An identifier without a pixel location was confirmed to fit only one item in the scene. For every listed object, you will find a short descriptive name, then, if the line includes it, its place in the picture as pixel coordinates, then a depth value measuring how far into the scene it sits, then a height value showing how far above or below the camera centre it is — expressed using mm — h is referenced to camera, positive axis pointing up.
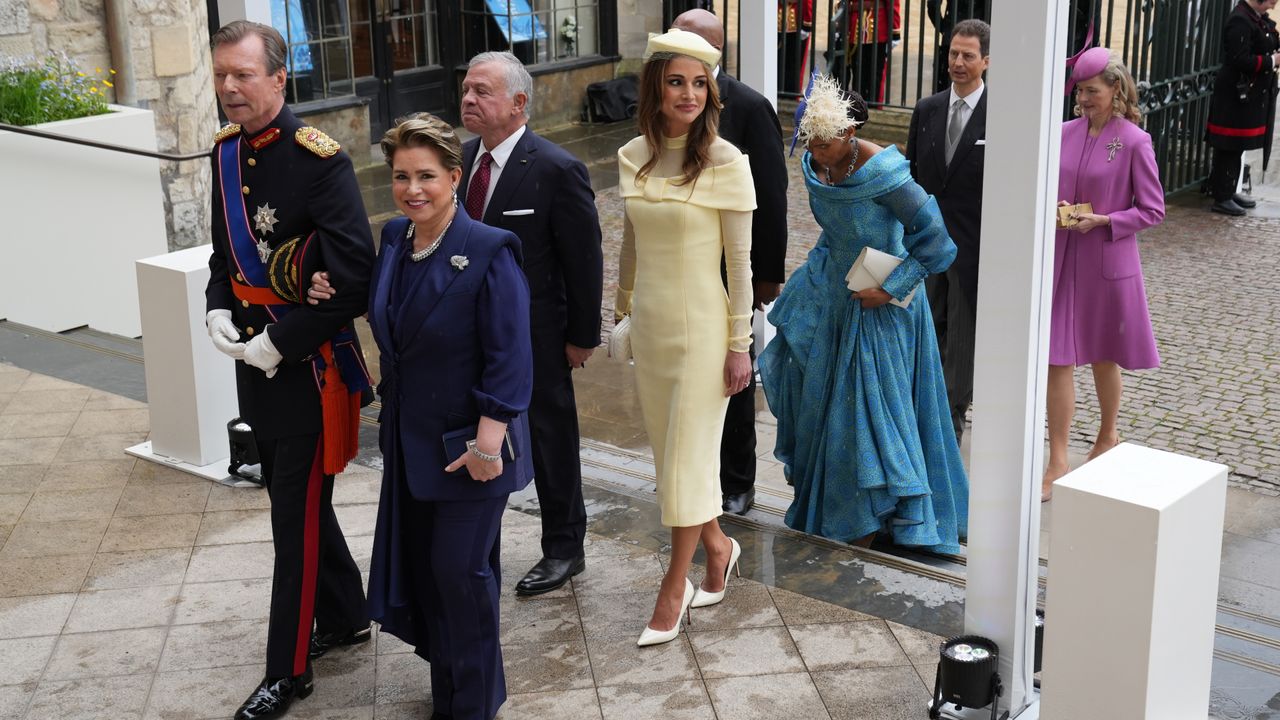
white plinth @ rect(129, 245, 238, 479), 5582 -1397
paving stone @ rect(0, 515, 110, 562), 4980 -1805
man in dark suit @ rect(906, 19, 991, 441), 5570 -683
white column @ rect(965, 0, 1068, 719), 3357 -800
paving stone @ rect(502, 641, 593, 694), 4039 -1840
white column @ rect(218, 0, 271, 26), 5312 -49
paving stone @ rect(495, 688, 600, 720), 3883 -1846
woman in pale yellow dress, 4039 -789
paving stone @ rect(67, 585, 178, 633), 4465 -1834
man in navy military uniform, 3764 -788
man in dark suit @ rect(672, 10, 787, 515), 4840 -547
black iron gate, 10344 -487
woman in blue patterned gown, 4695 -1227
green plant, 8055 -507
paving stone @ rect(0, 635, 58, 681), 4148 -1848
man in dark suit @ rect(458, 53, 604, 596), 4313 -706
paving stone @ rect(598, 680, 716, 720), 3877 -1844
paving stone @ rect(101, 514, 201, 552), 5031 -1807
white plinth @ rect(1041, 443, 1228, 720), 3176 -1286
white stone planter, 8016 -1228
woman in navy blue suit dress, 3510 -957
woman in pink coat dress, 5516 -947
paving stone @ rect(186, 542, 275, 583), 4785 -1815
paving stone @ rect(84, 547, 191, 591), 4742 -1819
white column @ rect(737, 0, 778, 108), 6129 -228
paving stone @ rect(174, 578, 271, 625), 4504 -1831
